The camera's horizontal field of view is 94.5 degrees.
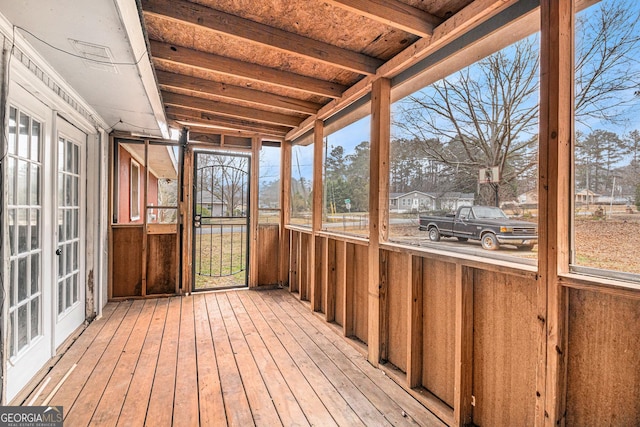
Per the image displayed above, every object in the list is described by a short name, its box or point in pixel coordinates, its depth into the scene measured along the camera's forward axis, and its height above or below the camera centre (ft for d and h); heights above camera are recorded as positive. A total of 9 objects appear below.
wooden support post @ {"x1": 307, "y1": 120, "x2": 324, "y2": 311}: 12.01 +0.31
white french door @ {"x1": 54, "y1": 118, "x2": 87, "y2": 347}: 8.91 -0.71
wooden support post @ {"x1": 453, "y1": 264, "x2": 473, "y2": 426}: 5.84 -2.69
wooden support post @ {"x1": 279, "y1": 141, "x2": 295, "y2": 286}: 15.66 +0.76
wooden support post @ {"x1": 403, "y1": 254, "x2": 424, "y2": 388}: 7.05 -2.59
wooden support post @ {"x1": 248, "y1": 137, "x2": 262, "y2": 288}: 15.33 +0.43
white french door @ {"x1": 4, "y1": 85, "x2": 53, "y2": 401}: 6.37 -0.85
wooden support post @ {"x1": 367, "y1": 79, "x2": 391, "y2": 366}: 8.14 +0.75
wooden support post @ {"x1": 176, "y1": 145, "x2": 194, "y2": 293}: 14.37 -0.21
